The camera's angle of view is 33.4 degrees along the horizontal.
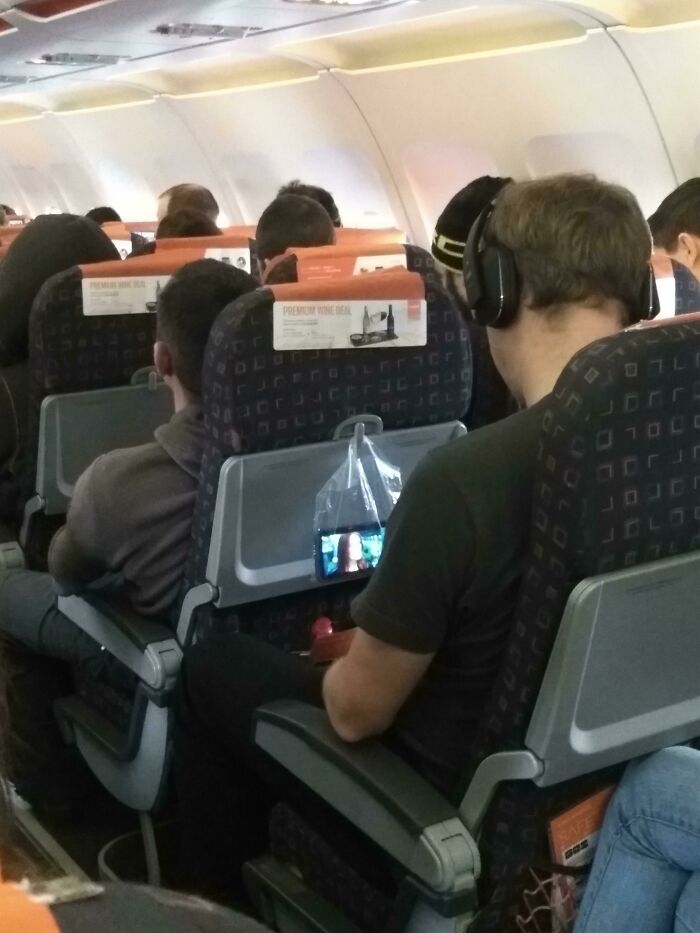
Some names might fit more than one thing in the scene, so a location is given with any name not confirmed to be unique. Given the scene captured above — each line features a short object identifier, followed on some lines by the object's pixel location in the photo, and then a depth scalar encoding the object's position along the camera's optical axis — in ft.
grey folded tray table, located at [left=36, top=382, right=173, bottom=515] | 9.26
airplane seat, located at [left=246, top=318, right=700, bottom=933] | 4.91
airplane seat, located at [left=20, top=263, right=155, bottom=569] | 9.01
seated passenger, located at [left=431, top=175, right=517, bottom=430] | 9.49
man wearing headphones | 5.25
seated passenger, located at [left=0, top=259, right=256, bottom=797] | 7.66
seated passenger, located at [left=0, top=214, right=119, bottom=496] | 10.07
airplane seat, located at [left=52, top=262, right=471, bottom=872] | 6.95
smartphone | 7.56
